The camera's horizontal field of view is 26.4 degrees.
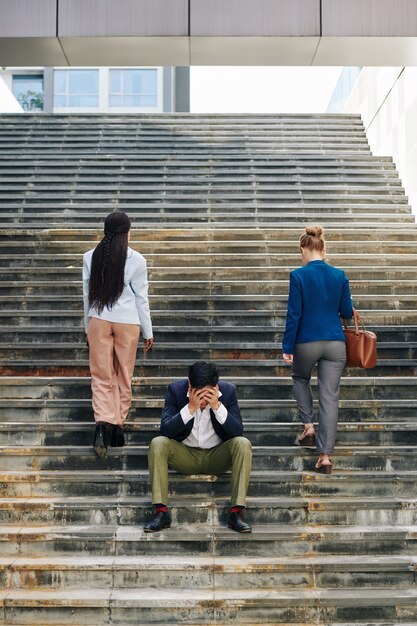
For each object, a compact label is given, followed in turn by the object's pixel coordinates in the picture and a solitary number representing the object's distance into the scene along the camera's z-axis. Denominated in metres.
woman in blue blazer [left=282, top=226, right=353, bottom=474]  5.53
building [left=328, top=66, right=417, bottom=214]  10.90
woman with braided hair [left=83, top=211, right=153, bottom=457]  5.72
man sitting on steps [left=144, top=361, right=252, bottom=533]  5.10
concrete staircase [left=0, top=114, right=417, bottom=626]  4.88
